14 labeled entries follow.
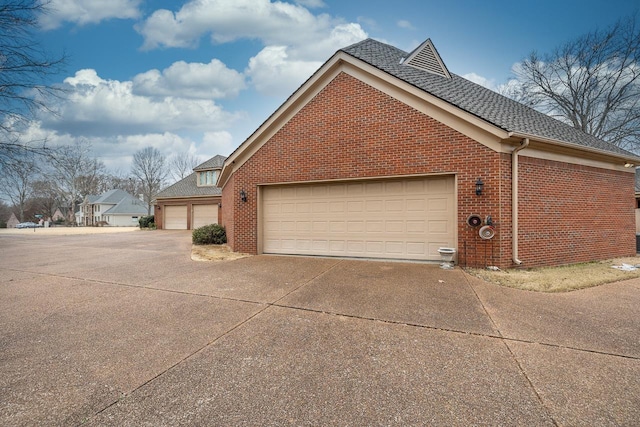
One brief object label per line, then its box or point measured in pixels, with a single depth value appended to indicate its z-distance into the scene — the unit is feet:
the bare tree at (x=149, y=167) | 143.84
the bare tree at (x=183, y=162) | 155.30
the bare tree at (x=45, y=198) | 147.71
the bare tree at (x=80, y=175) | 123.95
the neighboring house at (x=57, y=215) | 224.33
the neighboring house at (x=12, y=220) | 222.69
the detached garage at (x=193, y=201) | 73.20
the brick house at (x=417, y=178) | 22.39
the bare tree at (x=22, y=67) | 32.60
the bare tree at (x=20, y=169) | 36.86
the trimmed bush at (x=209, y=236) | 41.96
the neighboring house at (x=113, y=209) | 158.30
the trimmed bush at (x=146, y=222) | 85.72
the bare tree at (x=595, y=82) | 56.95
